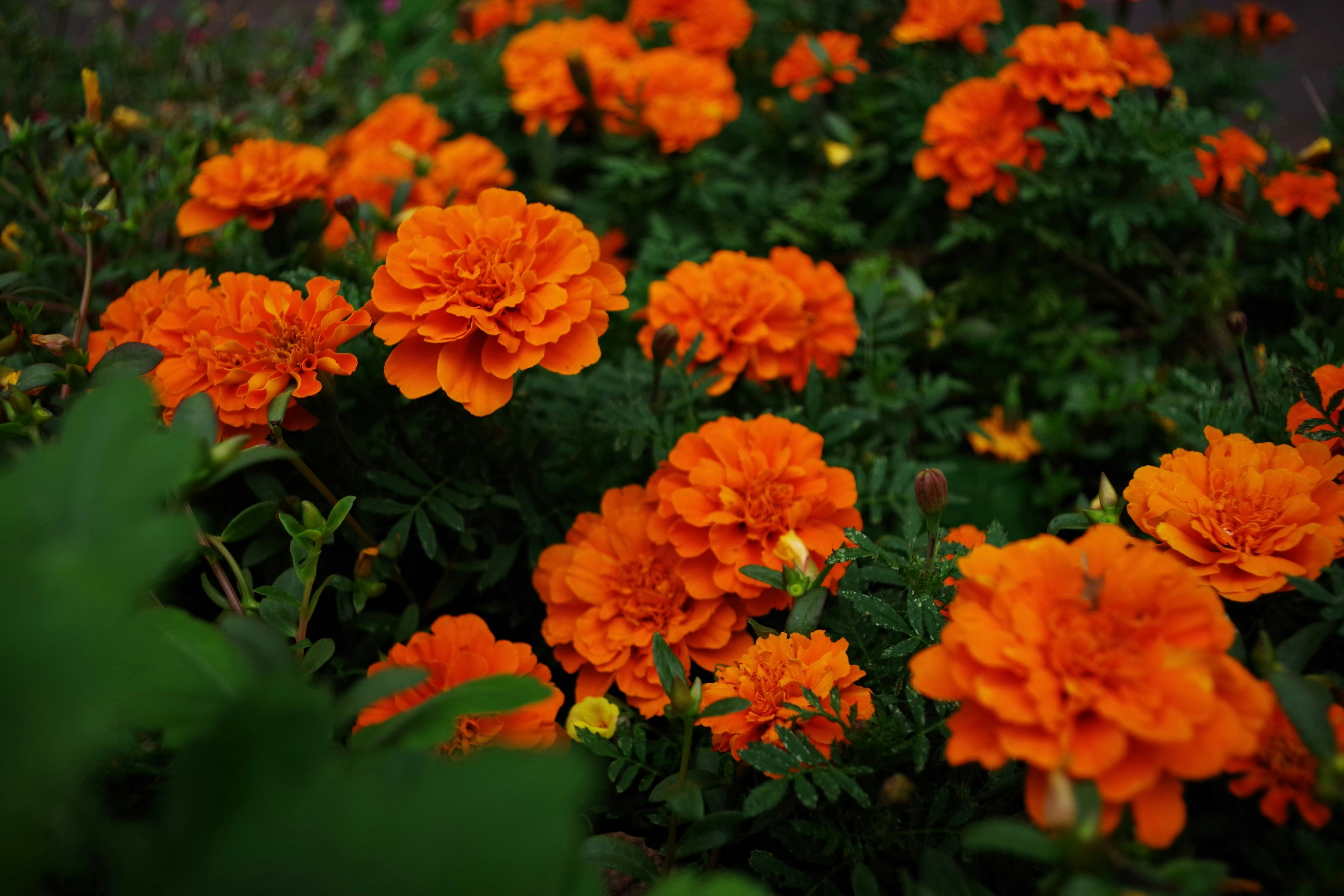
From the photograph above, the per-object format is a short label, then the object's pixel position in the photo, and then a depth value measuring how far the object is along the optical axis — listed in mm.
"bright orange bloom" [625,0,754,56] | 567
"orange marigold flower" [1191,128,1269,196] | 486
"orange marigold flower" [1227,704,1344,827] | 301
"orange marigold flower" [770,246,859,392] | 439
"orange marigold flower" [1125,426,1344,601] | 325
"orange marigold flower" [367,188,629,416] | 357
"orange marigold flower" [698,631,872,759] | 339
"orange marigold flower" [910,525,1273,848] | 288
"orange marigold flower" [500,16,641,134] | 530
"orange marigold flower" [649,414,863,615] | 370
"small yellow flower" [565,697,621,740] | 368
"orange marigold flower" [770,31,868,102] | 536
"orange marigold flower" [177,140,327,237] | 426
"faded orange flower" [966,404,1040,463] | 475
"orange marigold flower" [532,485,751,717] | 372
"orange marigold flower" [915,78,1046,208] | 481
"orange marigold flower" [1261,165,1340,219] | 473
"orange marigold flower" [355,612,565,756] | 359
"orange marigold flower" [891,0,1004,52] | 520
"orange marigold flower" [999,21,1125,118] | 467
